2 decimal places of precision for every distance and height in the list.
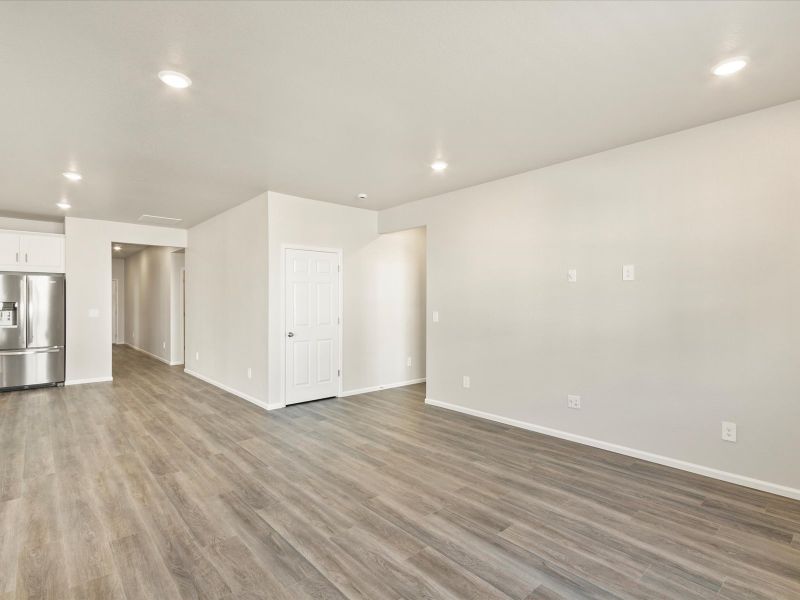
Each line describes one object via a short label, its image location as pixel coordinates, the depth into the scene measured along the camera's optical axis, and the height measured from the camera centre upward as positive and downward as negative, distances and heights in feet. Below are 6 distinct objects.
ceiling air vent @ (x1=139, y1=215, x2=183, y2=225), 21.40 +4.48
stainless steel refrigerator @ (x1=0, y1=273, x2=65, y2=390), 19.70 -1.24
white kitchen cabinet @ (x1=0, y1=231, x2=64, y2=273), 20.15 +2.65
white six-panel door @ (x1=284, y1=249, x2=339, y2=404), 17.33 -1.00
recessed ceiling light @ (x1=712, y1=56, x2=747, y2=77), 7.51 +4.32
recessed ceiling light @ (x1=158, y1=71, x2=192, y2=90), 7.81 +4.34
